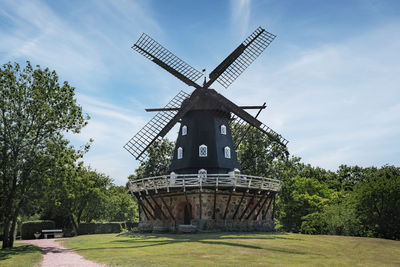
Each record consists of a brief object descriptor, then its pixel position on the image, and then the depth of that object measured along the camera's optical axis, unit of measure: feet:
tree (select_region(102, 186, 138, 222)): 162.98
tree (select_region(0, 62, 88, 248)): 60.44
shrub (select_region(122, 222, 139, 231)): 145.49
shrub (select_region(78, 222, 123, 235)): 115.85
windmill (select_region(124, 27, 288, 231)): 82.23
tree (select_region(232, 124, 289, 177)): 124.88
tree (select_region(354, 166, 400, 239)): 71.15
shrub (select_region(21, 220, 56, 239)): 101.81
